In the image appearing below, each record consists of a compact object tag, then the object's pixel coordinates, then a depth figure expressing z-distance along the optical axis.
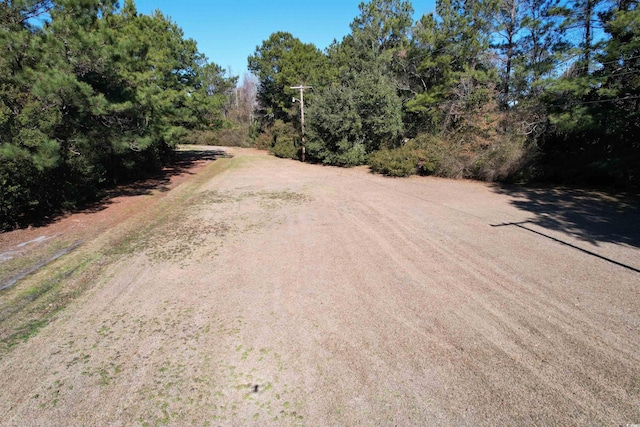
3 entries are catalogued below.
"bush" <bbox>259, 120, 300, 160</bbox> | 26.08
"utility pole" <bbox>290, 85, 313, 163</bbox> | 22.15
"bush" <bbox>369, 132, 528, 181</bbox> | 13.25
